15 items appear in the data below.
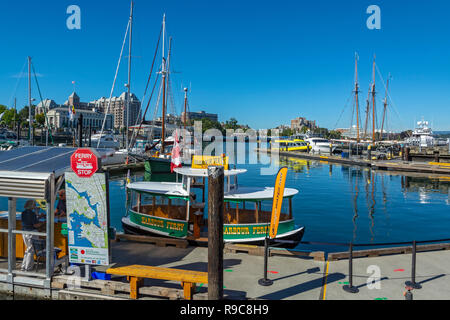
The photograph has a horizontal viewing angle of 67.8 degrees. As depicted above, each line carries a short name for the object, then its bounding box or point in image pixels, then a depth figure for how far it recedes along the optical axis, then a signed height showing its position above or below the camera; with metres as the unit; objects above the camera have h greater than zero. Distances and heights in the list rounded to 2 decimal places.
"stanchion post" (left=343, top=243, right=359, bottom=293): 8.96 -3.84
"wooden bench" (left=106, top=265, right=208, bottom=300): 8.32 -3.34
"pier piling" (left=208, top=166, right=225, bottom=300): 8.02 -2.11
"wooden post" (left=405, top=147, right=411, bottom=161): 58.72 -1.59
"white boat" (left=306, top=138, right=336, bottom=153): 88.96 -0.19
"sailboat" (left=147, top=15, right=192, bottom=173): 44.73 -0.75
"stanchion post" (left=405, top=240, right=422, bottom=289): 9.00 -3.56
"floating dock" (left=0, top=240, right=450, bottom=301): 8.80 -3.91
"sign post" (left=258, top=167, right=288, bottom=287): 11.98 -2.04
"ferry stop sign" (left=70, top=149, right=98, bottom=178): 8.86 -0.49
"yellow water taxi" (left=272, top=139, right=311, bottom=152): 97.62 +0.07
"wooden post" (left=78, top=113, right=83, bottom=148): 15.08 +0.38
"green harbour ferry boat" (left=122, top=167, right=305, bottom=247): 13.91 -3.21
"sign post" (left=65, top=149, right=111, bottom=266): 8.92 -1.80
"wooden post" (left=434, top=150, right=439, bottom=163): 56.75 -1.96
